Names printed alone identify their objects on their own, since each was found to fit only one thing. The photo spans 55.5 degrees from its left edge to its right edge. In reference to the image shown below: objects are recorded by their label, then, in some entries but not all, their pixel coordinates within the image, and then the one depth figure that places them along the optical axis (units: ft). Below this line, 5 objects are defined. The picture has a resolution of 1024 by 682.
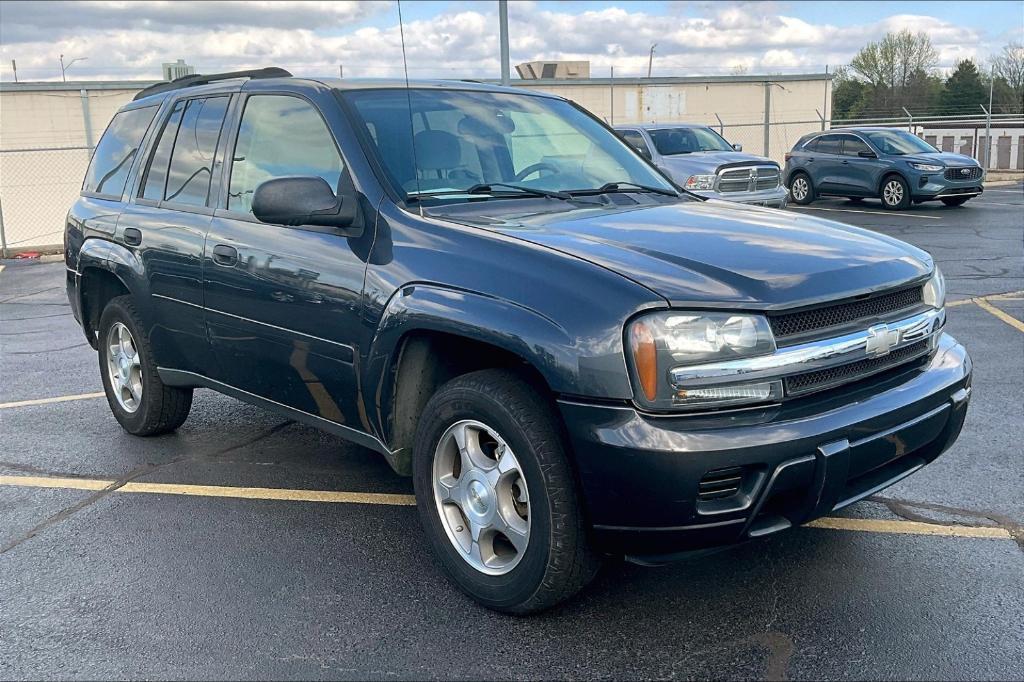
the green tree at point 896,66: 226.38
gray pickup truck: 48.52
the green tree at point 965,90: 183.83
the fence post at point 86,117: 67.92
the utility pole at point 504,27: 48.29
